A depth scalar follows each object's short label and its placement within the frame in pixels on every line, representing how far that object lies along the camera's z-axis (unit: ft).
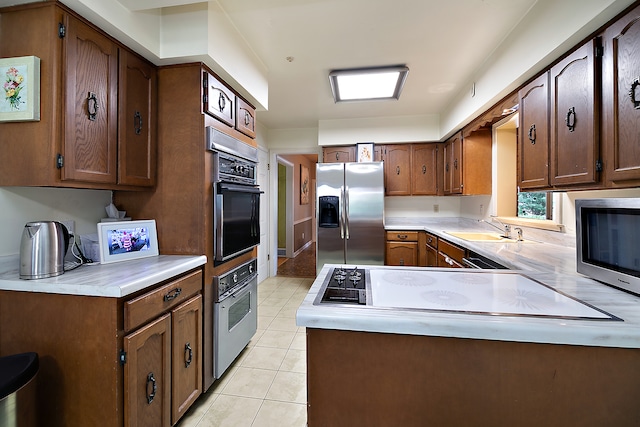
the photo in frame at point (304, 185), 23.23
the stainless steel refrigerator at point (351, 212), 12.01
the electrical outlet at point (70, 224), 5.26
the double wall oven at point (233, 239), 6.04
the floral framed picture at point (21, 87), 4.11
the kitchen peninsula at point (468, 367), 2.56
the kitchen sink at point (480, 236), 9.46
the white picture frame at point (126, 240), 5.09
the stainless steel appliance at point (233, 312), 6.11
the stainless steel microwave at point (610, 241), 3.53
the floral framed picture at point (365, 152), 13.17
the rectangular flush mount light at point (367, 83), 8.36
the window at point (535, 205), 8.07
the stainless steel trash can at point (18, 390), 3.18
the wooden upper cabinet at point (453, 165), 11.25
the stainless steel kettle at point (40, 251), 4.04
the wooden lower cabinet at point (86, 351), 3.85
